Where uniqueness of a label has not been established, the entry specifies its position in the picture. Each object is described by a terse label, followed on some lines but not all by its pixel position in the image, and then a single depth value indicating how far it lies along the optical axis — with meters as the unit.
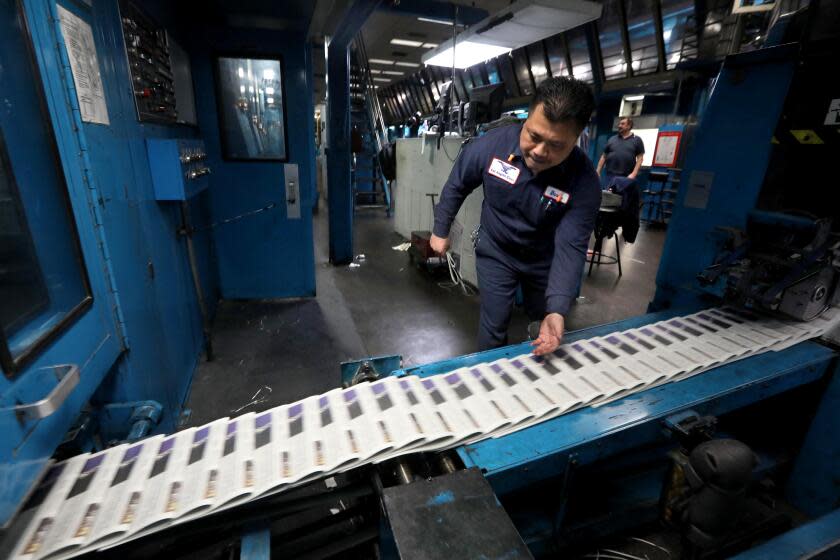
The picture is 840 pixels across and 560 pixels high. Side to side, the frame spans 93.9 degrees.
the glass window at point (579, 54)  8.18
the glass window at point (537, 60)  9.27
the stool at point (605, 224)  3.87
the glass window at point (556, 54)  8.71
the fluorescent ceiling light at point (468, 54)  3.53
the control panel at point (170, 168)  1.99
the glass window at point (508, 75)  10.27
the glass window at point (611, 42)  7.31
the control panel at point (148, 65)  1.88
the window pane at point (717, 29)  5.81
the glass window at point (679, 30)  6.42
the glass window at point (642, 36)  6.95
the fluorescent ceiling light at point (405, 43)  9.33
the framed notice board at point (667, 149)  7.11
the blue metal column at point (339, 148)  4.16
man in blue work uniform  1.40
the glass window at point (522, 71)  9.76
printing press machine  0.88
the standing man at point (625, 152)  5.06
